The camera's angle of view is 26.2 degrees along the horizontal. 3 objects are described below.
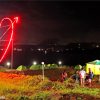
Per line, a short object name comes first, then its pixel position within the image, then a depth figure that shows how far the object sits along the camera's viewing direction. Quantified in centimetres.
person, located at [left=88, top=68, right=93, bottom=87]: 2039
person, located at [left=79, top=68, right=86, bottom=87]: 2025
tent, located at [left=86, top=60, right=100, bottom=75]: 2653
